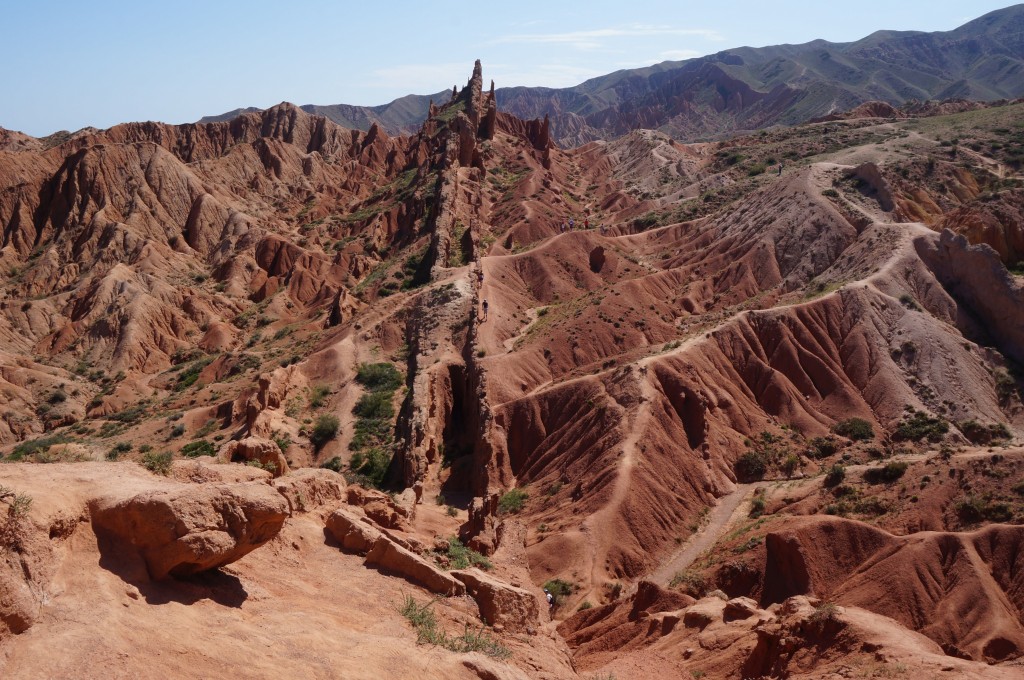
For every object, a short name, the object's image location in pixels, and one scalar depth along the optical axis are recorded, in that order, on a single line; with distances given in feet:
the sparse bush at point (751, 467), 126.72
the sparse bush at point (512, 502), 119.44
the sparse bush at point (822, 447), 133.69
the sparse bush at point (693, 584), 93.61
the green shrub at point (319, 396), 138.62
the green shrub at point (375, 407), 133.39
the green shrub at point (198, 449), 113.80
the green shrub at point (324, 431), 127.85
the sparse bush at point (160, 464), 47.80
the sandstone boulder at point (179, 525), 37.55
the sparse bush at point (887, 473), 103.71
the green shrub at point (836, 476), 106.83
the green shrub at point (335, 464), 119.55
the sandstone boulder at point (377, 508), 68.49
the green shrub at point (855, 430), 138.00
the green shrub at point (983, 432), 137.33
